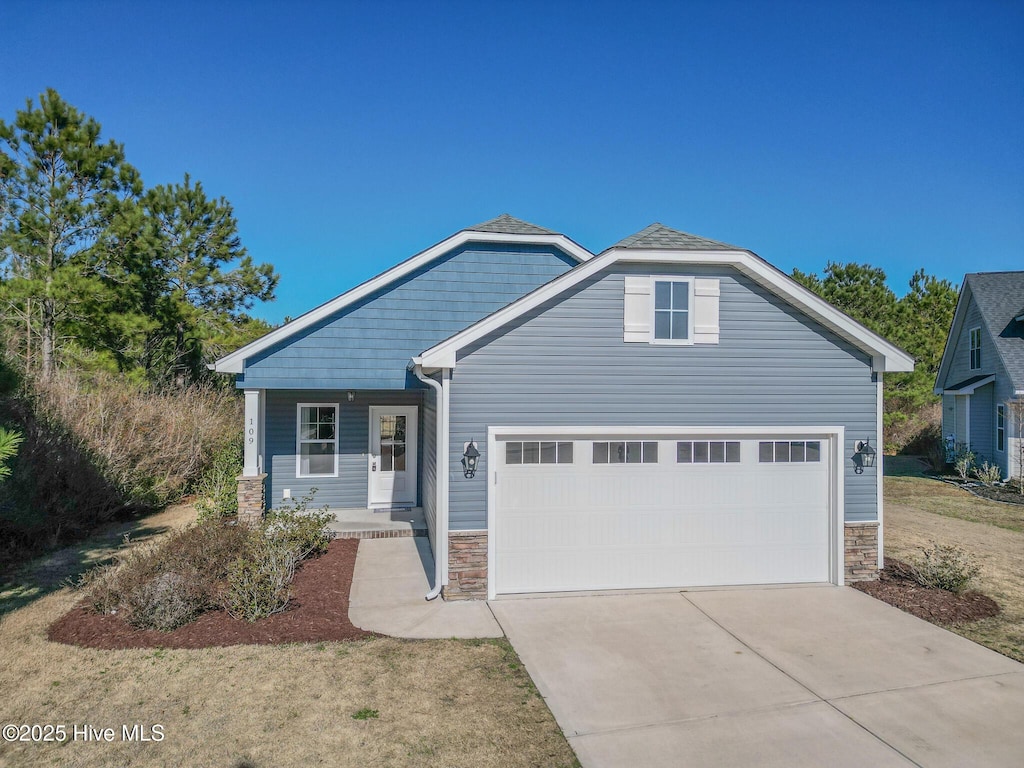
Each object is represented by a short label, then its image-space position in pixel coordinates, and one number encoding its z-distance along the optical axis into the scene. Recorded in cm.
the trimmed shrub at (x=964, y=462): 1824
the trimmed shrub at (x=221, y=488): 1087
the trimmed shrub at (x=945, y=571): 784
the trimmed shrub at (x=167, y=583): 649
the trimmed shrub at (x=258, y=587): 680
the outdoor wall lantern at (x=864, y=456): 836
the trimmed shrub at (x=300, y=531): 893
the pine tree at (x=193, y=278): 2123
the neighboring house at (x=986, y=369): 1764
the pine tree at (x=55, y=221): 1677
